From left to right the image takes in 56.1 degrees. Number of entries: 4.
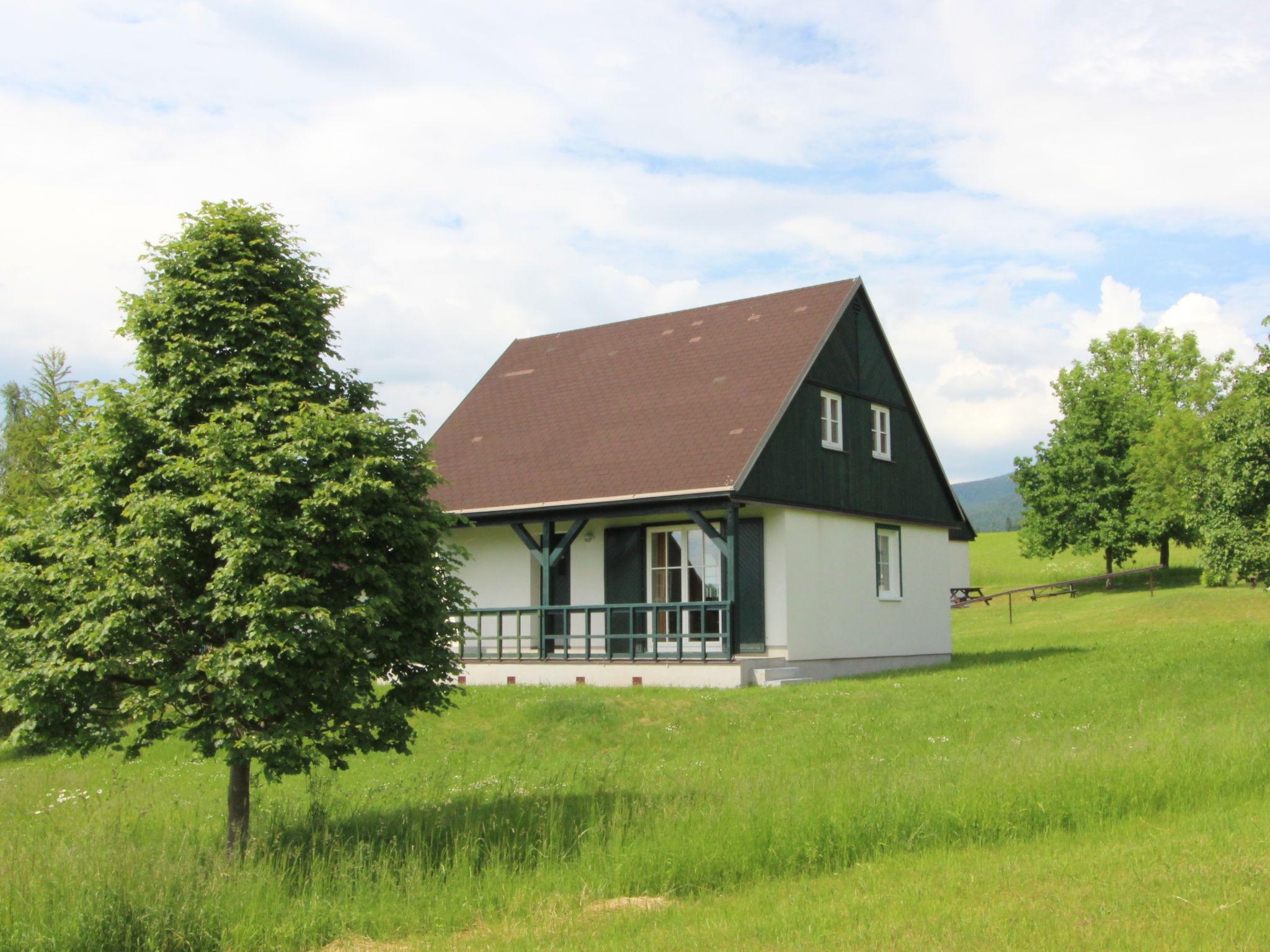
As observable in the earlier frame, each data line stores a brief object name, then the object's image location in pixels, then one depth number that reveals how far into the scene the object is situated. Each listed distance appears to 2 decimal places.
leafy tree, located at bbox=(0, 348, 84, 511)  23.20
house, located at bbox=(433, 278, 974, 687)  21.92
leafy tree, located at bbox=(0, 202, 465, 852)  9.26
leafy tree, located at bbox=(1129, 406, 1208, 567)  50.72
